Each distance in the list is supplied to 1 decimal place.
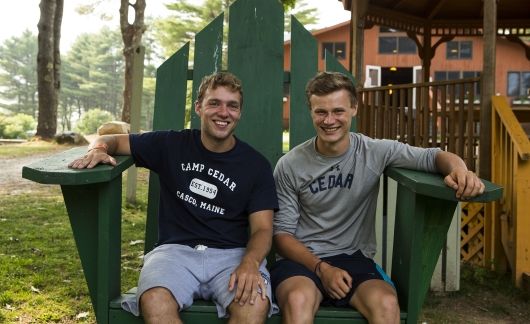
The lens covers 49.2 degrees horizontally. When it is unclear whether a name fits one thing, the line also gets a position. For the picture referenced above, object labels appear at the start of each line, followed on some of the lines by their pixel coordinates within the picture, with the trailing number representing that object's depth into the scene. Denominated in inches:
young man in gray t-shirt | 76.6
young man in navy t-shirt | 72.4
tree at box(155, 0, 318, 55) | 893.8
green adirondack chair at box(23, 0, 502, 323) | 67.2
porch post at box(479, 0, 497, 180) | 186.1
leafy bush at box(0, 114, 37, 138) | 867.8
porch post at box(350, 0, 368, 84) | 262.2
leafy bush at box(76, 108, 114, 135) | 1694.1
